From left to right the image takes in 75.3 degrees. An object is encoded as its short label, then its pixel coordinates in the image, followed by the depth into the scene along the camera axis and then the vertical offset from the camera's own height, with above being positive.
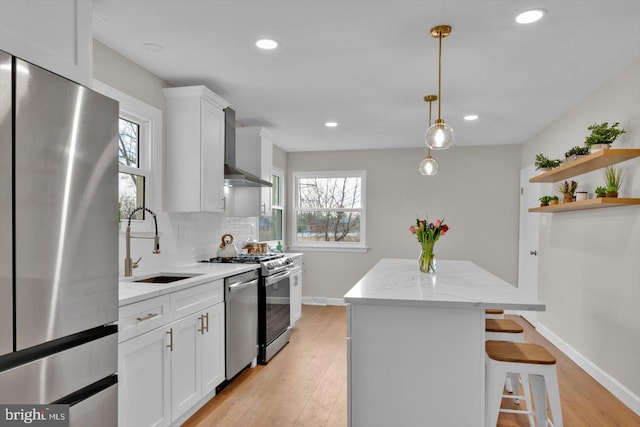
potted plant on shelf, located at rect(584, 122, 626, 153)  3.06 +0.60
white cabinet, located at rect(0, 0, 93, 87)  1.34 +0.64
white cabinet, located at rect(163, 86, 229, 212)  3.34 +0.54
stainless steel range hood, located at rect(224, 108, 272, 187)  3.89 +0.55
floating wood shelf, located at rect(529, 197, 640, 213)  2.88 +0.09
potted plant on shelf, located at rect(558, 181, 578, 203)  3.75 +0.23
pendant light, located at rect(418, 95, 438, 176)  3.84 +0.46
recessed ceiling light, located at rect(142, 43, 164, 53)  2.75 +1.12
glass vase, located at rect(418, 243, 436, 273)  3.08 -0.34
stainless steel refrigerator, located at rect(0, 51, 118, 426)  1.24 -0.10
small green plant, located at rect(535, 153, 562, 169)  4.05 +0.51
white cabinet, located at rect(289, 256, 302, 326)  4.82 -0.94
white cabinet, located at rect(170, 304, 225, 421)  2.52 -0.95
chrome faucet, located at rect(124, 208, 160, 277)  2.75 -0.30
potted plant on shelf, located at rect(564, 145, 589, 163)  3.38 +0.52
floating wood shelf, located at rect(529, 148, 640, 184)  2.88 +0.42
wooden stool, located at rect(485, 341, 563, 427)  1.99 -0.75
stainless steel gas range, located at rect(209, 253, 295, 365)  3.79 -0.84
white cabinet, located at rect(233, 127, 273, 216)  4.63 +0.57
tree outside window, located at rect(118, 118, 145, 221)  2.98 +0.30
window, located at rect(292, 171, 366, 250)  6.55 +0.07
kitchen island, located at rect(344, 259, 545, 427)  2.04 -0.71
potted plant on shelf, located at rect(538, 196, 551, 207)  4.23 +0.16
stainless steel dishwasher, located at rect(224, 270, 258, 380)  3.19 -0.87
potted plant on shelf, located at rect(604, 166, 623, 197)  3.04 +0.27
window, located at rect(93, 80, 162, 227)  2.98 +0.43
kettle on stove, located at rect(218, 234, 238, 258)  4.05 -0.35
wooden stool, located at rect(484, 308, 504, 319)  2.98 -0.72
